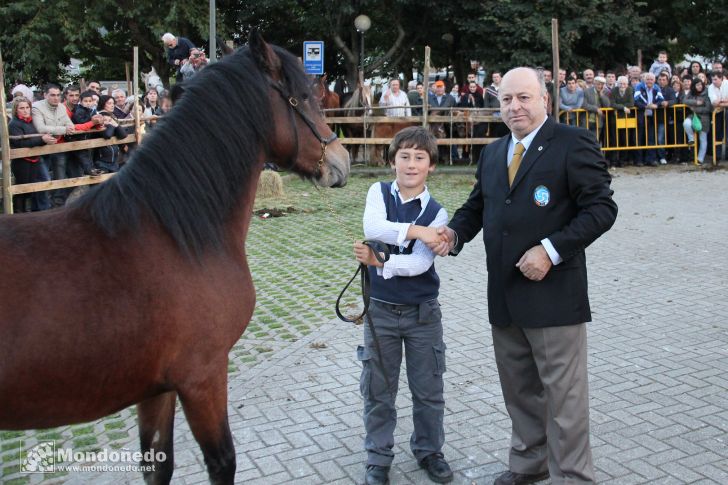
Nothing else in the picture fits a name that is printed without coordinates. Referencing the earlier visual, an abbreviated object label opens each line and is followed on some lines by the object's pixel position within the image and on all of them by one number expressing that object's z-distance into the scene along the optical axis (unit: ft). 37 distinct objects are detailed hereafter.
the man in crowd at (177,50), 48.85
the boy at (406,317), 12.68
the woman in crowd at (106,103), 43.09
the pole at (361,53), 83.56
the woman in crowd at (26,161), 35.37
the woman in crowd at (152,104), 47.85
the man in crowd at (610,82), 59.98
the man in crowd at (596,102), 57.72
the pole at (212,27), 42.53
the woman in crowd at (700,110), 58.49
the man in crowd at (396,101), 63.41
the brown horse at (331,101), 65.46
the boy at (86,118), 39.65
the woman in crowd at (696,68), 61.98
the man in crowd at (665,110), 59.41
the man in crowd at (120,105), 45.21
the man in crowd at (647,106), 58.95
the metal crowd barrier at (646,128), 58.85
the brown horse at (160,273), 8.89
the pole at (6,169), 32.40
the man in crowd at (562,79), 59.11
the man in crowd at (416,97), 64.75
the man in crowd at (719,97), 57.77
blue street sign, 63.21
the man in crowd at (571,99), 57.47
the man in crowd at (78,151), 39.17
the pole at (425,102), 59.72
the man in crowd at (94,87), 45.10
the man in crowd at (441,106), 61.87
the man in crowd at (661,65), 66.48
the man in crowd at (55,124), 36.78
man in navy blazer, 11.23
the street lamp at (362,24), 82.17
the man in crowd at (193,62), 45.57
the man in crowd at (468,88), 63.57
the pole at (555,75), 52.26
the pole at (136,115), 43.52
